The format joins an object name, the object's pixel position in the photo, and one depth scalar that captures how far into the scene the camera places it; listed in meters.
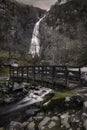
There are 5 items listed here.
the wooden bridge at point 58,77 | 13.54
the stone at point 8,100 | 14.73
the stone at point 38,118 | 9.67
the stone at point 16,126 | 8.81
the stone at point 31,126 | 9.00
